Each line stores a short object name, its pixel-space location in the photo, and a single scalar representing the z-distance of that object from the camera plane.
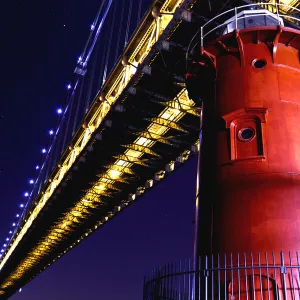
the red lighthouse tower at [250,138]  7.75
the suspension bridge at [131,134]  15.99
